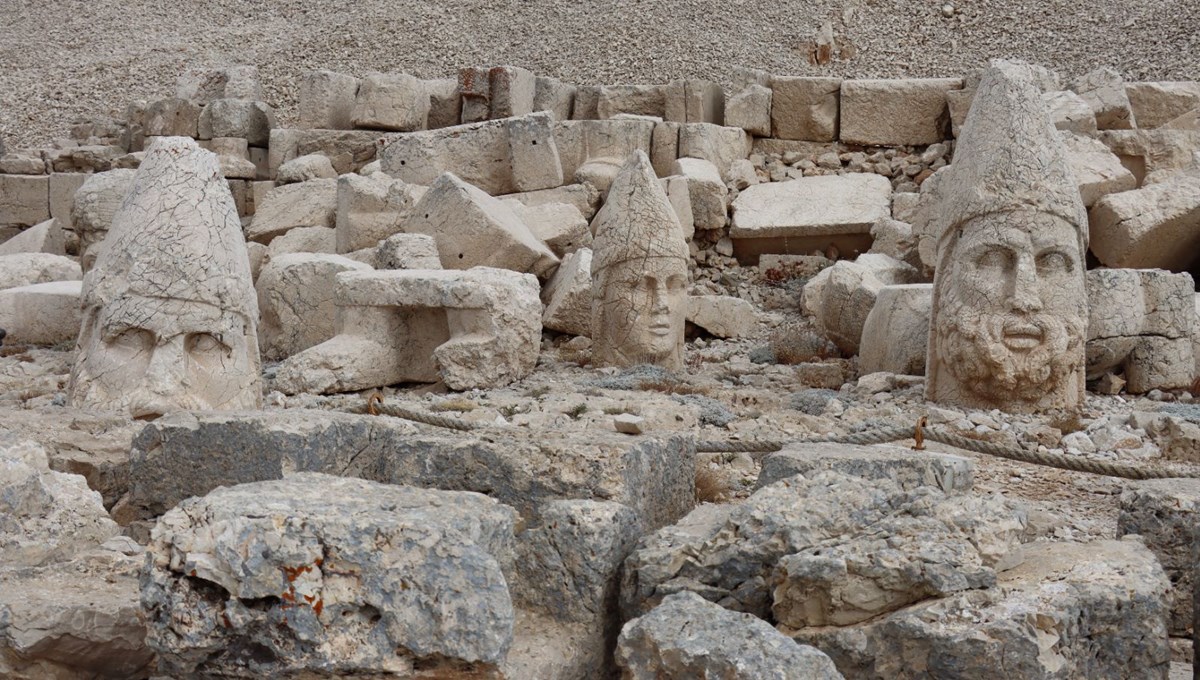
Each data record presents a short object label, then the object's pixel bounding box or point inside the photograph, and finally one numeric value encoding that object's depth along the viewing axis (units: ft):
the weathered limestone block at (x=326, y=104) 52.75
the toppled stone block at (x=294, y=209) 42.98
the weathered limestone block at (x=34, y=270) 38.06
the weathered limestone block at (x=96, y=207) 39.96
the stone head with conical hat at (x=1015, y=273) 22.44
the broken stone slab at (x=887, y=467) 13.07
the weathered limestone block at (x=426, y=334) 26.32
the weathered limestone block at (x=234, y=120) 52.65
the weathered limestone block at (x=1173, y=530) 11.62
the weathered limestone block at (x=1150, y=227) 32.40
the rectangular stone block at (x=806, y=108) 48.91
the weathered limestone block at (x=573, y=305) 33.32
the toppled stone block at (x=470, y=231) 34.47
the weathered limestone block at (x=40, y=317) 33.35
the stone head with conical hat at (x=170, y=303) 19.54
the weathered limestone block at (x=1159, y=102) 43.98
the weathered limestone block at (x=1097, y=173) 35.12
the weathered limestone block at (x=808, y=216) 42.47
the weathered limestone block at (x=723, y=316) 34.76
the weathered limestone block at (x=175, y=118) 54.08
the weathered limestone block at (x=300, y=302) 31.73
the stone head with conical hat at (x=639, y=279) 28.76
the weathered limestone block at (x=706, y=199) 43.09
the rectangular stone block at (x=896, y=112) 47.65
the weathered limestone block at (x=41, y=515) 11.20
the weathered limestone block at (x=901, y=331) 26.43
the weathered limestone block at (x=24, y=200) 52.85
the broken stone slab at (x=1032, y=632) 8.72
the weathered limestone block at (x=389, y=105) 50.65
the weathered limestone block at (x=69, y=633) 9.07
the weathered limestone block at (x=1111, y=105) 42.22
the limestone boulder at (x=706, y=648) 8.32
